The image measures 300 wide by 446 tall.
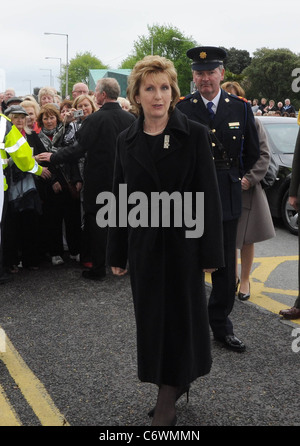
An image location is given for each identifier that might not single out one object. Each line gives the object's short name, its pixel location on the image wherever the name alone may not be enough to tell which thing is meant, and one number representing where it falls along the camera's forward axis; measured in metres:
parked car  8.77
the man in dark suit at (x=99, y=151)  6.16
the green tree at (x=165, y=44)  86.31
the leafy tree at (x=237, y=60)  96.81
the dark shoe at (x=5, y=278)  6.20
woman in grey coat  5.34
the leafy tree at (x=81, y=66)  129.04
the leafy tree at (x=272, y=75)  69.31
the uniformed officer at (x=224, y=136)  4.16
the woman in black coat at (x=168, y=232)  3.16
